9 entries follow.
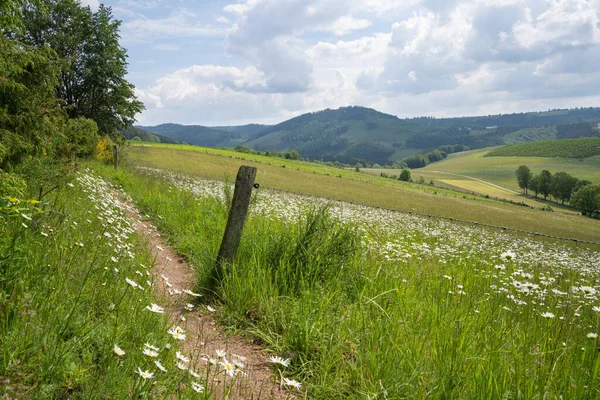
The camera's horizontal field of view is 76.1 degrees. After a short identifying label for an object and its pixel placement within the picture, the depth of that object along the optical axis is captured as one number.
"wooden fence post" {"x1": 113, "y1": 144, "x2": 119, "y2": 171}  23.84
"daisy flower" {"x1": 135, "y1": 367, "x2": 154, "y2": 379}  1.93
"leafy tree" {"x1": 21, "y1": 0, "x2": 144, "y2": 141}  33.59
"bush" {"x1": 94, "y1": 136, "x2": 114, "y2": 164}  27.31
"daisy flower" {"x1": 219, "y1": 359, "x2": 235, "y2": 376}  2.22
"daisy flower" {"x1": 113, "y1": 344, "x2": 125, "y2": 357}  1.98
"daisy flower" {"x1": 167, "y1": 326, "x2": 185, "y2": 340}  2.44
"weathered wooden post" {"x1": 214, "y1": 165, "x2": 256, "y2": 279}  5.32
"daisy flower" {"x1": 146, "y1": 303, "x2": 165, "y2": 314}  2.50
